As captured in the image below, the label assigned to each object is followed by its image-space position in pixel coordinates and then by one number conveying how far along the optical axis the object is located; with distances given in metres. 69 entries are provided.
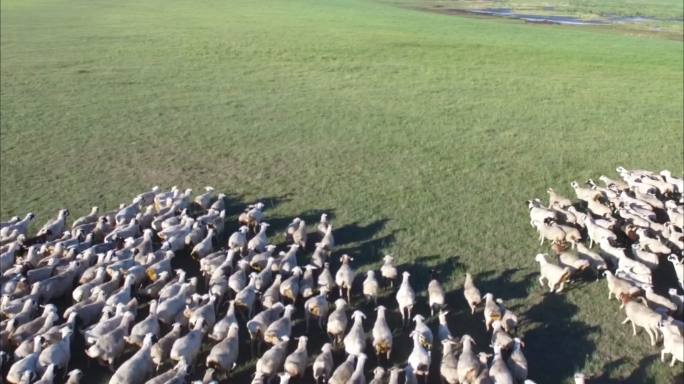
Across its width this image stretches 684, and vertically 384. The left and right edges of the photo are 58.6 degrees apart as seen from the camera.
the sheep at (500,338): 11.38
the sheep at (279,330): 11.55
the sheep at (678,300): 12.83
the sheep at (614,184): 18.77
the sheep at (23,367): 10.39
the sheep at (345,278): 13.48
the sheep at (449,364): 10.62
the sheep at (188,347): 10.84
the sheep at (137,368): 10.37
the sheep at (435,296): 12.91
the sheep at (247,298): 12.53
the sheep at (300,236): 15.70
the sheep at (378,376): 10.46
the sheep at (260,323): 11.70
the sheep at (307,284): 13.14
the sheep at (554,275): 13.72
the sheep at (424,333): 11.37
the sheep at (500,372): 10.25
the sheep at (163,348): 11.09
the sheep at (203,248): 14.78
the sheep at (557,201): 17.69
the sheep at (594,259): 14.28
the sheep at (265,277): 13.13
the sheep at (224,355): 10.91
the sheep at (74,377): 10.53
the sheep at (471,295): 13.08
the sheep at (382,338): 11.52
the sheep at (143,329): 11.38
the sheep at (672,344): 11.15
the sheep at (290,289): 12.91
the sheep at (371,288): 13.23
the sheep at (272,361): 10.78
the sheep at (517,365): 10.84
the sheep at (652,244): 15.00
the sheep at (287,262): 13.98
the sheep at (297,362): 10.86
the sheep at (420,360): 10.82
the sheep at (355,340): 11.29
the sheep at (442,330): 11.96
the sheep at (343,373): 10.39
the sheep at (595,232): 15.41
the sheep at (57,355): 10.70
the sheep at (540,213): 16.63
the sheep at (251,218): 16.61
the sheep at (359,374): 10.28
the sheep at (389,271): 14.02
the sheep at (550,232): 15.61
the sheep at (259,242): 15.09
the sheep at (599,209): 17.06
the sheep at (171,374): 10.18
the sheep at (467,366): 10.38
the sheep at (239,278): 13.07
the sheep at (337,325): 11.90
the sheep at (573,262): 14.06
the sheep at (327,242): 15.23
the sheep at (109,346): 11.04
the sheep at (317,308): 12.39
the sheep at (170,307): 12.10
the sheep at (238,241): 15.05
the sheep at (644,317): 11.96
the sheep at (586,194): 17.92
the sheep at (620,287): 12.94
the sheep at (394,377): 10.27
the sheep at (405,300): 12.77
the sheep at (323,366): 10.76
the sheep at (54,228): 15.59
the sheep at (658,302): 12.58
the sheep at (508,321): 12.02
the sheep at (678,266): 13.85
